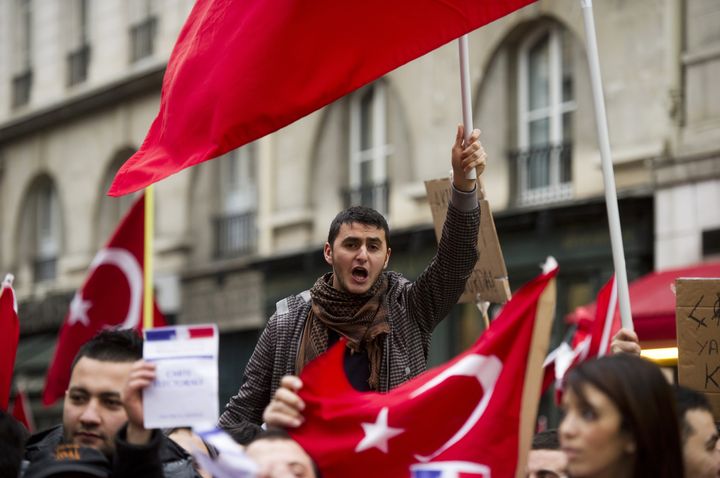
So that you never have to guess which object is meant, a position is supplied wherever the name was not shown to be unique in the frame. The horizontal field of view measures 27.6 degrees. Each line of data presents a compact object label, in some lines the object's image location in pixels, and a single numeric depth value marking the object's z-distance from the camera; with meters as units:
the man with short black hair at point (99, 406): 5.03
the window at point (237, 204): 23.20
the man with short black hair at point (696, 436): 4.62
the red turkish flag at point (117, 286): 11.55
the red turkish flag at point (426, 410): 4.79
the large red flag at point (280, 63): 6.18
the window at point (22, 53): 30.39
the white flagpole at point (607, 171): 5.60
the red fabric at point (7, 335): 6.82
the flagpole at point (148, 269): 11.03
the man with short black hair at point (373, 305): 5.76
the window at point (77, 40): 28.27
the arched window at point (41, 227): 29.16
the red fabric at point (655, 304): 12.41
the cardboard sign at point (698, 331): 5.91
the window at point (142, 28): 25.47
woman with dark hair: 3.84
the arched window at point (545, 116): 17.66
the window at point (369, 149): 20.44
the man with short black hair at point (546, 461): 5.71
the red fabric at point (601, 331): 8.44
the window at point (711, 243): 15.26
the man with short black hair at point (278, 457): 4.30
